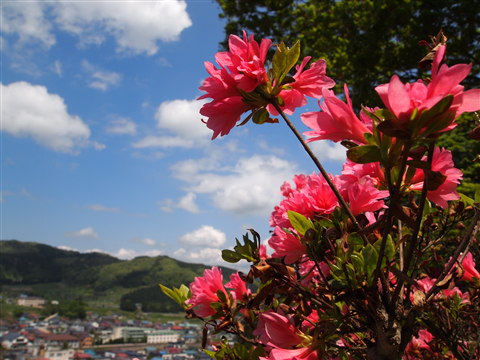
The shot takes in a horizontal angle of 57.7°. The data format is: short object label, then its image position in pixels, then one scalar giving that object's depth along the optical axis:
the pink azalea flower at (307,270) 0.37
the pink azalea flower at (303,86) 0.30
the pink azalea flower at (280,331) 0.31
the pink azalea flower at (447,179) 0.26
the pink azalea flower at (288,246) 0.32
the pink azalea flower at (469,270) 0.42
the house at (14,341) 52.89
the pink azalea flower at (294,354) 0.28
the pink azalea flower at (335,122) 0.24
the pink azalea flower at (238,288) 0.43
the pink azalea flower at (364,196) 0.30
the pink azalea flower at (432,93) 0.21
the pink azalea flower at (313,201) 0.32
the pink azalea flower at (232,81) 0.27
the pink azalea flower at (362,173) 0.31
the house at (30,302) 79.07
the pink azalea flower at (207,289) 0.41
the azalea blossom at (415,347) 0.56
